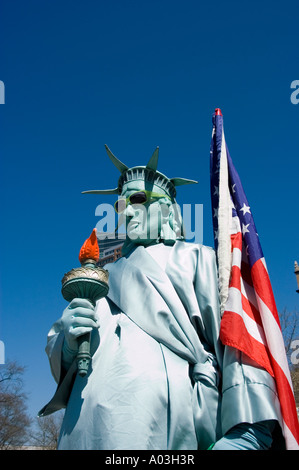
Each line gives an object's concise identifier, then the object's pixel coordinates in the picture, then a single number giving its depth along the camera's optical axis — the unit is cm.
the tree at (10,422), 2288
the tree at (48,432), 2870
